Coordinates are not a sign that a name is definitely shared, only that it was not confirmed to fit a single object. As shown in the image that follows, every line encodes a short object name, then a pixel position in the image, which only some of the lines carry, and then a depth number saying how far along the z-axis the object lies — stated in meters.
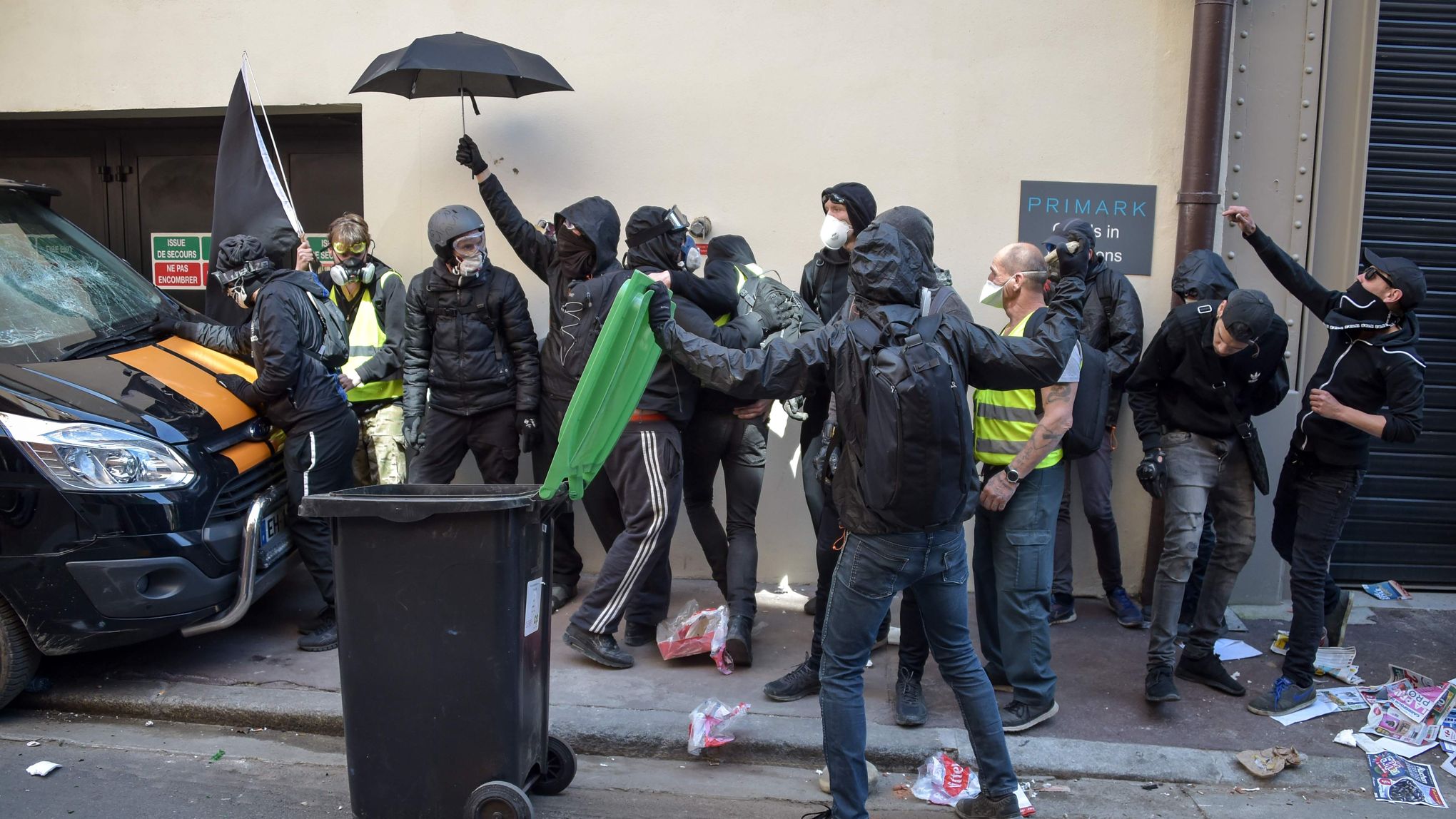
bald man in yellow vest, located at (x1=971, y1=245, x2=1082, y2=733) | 4.29
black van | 4.36
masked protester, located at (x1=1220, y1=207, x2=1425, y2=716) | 4.52
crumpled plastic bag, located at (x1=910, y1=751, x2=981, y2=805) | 4.05
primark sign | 5.94
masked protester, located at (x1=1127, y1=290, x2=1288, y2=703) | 4.71
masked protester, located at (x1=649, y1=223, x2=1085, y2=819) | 3.42
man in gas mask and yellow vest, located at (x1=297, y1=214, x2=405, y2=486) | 6.01
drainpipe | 5.67
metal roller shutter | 6.16
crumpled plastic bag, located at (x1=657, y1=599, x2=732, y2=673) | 5.04
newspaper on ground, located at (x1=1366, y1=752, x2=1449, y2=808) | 4.16
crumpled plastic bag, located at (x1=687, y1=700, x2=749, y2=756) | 4.29
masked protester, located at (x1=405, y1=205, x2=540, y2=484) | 5.43
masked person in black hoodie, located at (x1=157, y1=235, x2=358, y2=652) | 4.97
